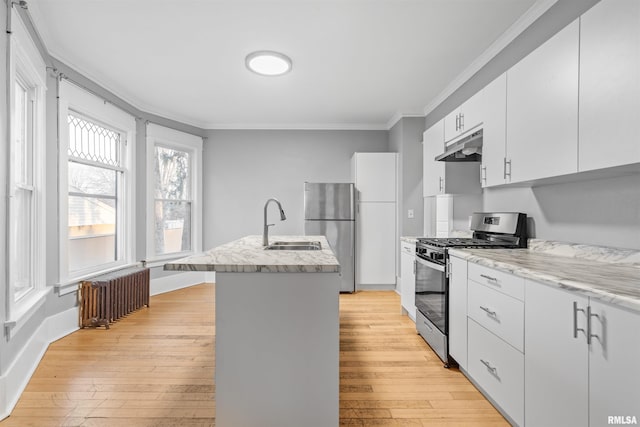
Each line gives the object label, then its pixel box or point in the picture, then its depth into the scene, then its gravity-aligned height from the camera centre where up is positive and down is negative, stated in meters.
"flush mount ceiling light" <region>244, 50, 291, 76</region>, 2.86 +1.41
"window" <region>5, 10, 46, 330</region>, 2.36 +0.28
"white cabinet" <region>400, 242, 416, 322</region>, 3.18 -0.69
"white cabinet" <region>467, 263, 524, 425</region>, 1.59 -0.69
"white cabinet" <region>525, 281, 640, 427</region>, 1.06 -0.56
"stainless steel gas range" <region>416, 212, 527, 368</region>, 2.39 -0.40
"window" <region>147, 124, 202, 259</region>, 4.48 +0.32
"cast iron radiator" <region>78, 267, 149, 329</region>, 3.17 -0.92
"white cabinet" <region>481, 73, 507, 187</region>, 2.24 +0.59
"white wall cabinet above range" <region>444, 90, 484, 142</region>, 2.56 +0.85
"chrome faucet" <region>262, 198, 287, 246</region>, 2.34 -0.17
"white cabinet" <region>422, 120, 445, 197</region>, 3.27 +0.56
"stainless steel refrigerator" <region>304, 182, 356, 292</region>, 4.68 -0.07
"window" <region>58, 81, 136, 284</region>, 3.06 +0.29
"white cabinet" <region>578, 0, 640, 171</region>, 1.32 +0.58
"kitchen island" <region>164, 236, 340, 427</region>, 1.47 -0.63
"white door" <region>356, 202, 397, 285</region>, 4.77 -0.44
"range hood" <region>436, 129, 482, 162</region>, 2.56 +0.54
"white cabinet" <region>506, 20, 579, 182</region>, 1.65 +0.60
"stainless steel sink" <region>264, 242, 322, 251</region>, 2.58 -0.28
